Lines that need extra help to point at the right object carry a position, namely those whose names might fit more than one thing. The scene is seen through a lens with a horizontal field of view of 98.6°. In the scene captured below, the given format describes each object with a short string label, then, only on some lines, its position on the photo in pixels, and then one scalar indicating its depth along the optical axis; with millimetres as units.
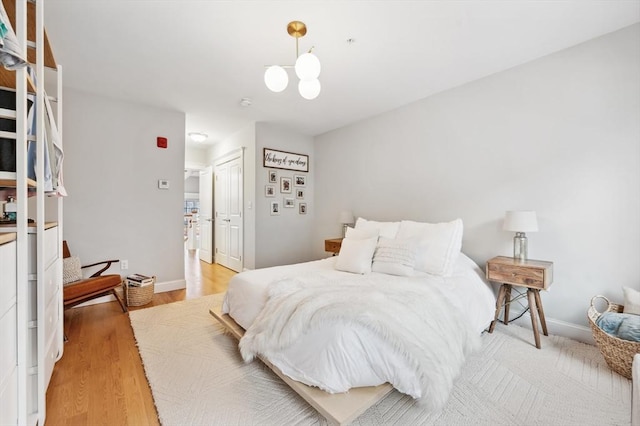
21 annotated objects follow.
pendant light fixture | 1766
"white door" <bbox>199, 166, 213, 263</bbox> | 5853
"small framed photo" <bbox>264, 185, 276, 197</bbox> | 4417
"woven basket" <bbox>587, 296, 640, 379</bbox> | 1753
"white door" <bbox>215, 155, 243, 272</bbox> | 4754
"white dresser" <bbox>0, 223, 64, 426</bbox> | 1026
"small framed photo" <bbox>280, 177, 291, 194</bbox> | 4602
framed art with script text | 4402
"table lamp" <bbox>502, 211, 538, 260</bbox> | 2363
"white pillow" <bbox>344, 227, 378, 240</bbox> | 2791
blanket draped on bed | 1405
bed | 1400
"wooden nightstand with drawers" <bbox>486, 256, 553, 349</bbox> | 2205
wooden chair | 2477
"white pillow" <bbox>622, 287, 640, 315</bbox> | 1951
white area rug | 1479
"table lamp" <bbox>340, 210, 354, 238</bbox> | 4111
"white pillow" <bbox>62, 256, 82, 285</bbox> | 2717
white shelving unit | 1132
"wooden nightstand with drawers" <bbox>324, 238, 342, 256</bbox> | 3902
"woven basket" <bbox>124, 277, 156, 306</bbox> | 3135
